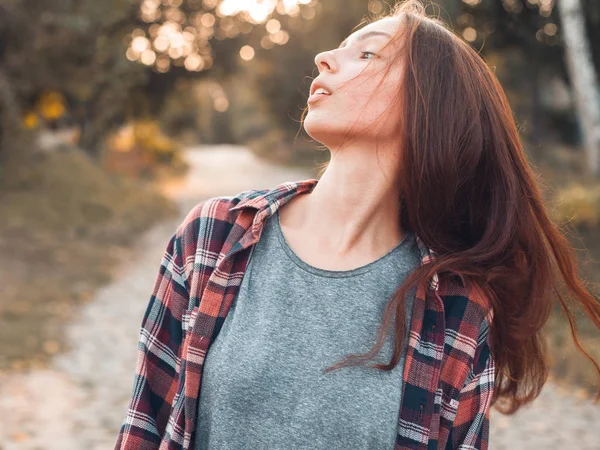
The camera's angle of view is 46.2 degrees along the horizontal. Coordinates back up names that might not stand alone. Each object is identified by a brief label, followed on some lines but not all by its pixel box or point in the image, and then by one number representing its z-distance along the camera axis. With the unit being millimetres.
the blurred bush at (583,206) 9141
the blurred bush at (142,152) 20781
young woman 1734
